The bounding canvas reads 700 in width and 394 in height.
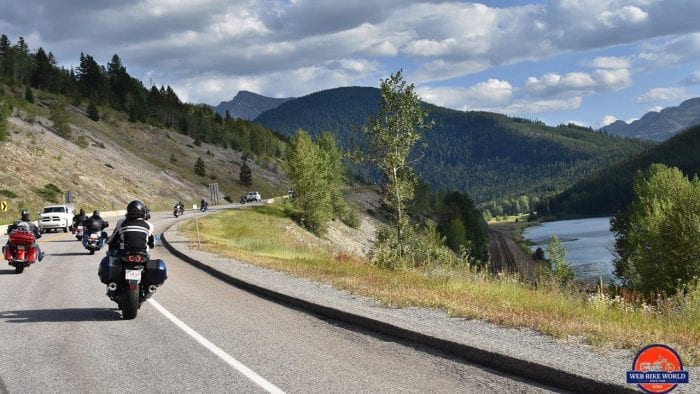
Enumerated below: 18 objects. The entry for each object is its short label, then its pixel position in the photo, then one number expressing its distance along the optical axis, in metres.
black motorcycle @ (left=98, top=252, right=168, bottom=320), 10.88
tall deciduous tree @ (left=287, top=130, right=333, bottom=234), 64.38
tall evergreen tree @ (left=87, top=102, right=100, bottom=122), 118.50
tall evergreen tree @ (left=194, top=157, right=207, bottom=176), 119.29
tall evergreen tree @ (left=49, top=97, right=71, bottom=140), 90.88
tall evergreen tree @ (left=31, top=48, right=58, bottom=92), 131.50
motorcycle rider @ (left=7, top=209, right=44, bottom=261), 19.42
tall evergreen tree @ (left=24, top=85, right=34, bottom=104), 105.94
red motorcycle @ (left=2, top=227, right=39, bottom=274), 18.64
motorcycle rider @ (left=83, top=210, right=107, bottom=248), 24.48
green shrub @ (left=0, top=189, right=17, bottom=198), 54.99
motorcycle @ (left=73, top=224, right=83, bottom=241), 31.27
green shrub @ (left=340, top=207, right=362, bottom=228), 84.81
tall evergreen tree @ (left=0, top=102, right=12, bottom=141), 64.31
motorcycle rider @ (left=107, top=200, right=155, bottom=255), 11.27
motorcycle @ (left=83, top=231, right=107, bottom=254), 24.50
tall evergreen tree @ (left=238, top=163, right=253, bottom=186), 132.62
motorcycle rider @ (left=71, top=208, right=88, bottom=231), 30.62
